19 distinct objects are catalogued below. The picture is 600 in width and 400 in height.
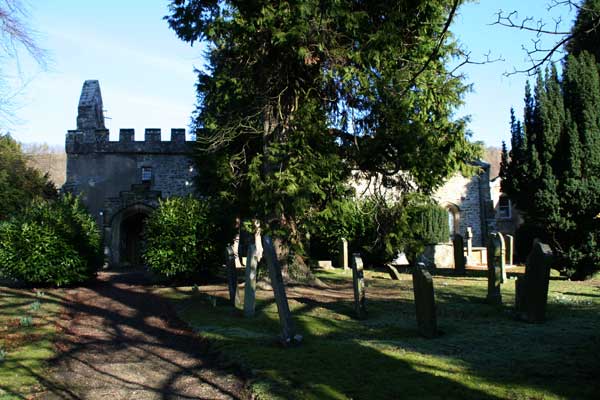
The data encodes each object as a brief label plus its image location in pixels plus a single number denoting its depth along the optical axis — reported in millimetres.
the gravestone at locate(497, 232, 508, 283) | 15312
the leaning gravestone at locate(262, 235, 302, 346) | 7758
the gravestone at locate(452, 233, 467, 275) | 18156
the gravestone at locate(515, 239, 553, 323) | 8852
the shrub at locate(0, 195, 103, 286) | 15359
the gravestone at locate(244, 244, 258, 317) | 10359
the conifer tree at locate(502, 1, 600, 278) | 16938
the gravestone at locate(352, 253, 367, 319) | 10141
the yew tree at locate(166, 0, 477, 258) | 13117
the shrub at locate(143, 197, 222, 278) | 15625
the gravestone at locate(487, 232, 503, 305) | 11062
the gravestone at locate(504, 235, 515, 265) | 23469
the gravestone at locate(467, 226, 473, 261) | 25672
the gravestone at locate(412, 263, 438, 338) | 8219
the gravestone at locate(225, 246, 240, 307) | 11576
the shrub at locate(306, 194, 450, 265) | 14508
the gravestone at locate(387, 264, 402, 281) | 17125
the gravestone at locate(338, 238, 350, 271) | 22312
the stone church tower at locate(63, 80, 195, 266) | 32000
